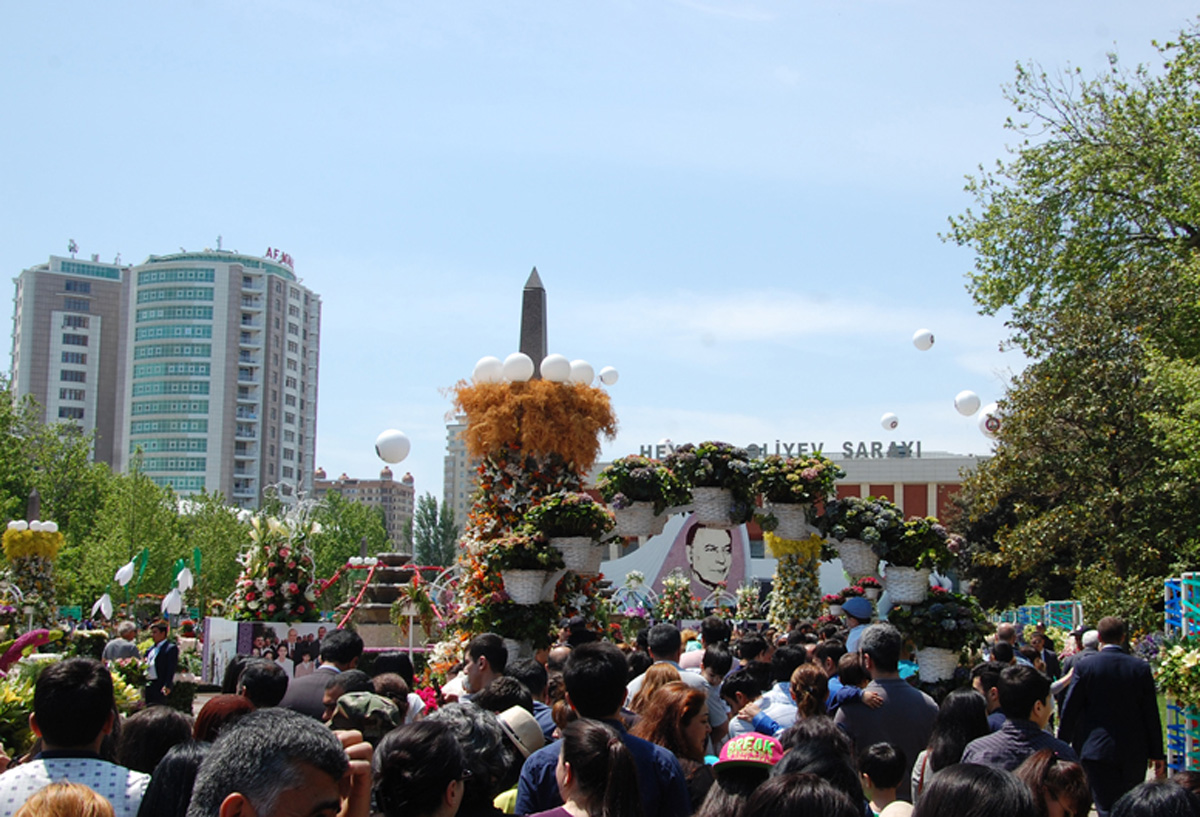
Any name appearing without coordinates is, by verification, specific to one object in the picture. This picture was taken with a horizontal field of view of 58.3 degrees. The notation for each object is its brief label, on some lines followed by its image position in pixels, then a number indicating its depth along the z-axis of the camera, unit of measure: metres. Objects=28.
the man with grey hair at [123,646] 10.44
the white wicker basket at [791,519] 11.54
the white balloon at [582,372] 12.66
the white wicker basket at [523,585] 11.30
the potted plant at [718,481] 11.69
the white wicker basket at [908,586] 10.48
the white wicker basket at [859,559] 11.11
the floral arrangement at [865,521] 10.74
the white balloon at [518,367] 12.44
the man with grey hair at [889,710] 5.23
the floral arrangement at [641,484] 11.62
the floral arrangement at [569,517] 11.42
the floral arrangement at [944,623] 10.05
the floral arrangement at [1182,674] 8.33
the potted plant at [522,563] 11.28
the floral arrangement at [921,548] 10.52
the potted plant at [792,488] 11.34
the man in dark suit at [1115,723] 6.48
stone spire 14.05
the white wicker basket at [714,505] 11.77
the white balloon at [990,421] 20.12
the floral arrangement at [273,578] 13.67
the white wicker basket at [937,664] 10.15
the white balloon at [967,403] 19.58
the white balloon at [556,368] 12.38
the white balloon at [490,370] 12.52
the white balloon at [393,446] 12.46
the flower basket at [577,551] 11.50
